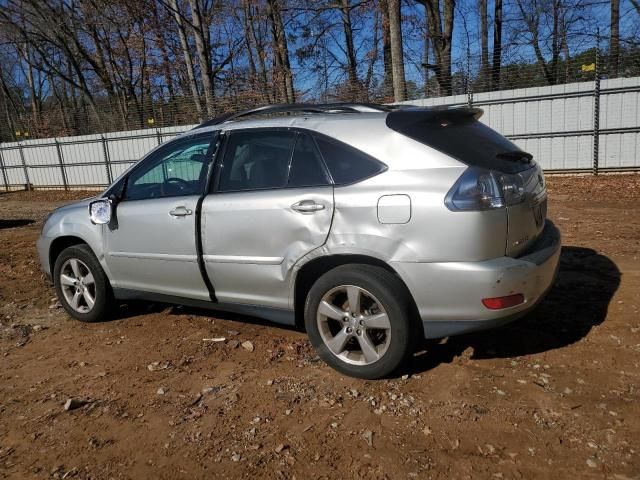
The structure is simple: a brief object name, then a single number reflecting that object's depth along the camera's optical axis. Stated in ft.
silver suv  9.13
